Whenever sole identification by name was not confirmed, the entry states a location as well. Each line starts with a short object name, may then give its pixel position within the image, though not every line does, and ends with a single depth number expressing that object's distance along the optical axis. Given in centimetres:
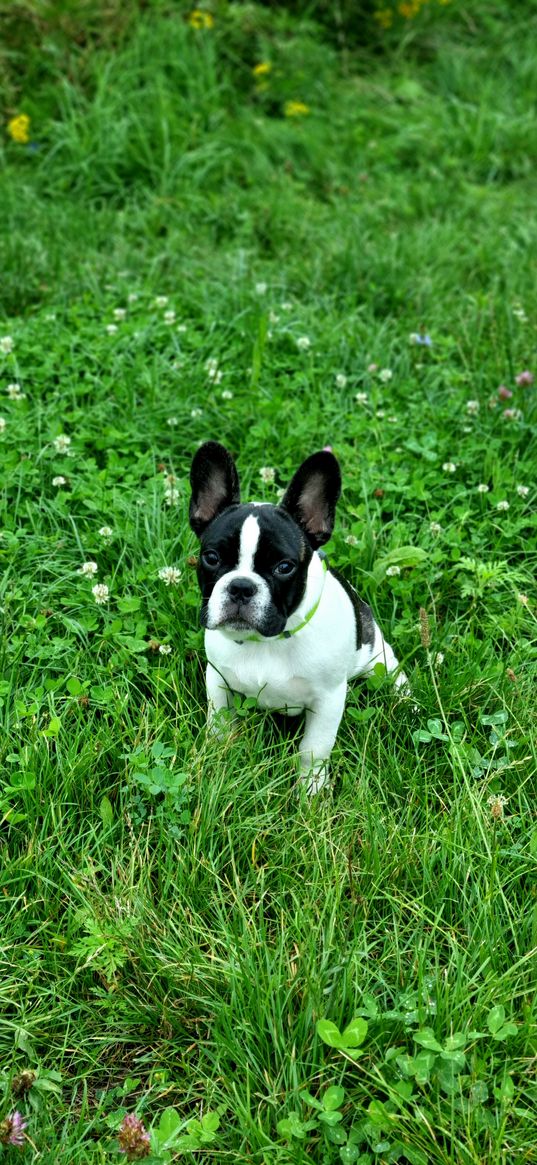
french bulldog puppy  279
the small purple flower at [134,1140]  223
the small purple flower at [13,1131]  226
